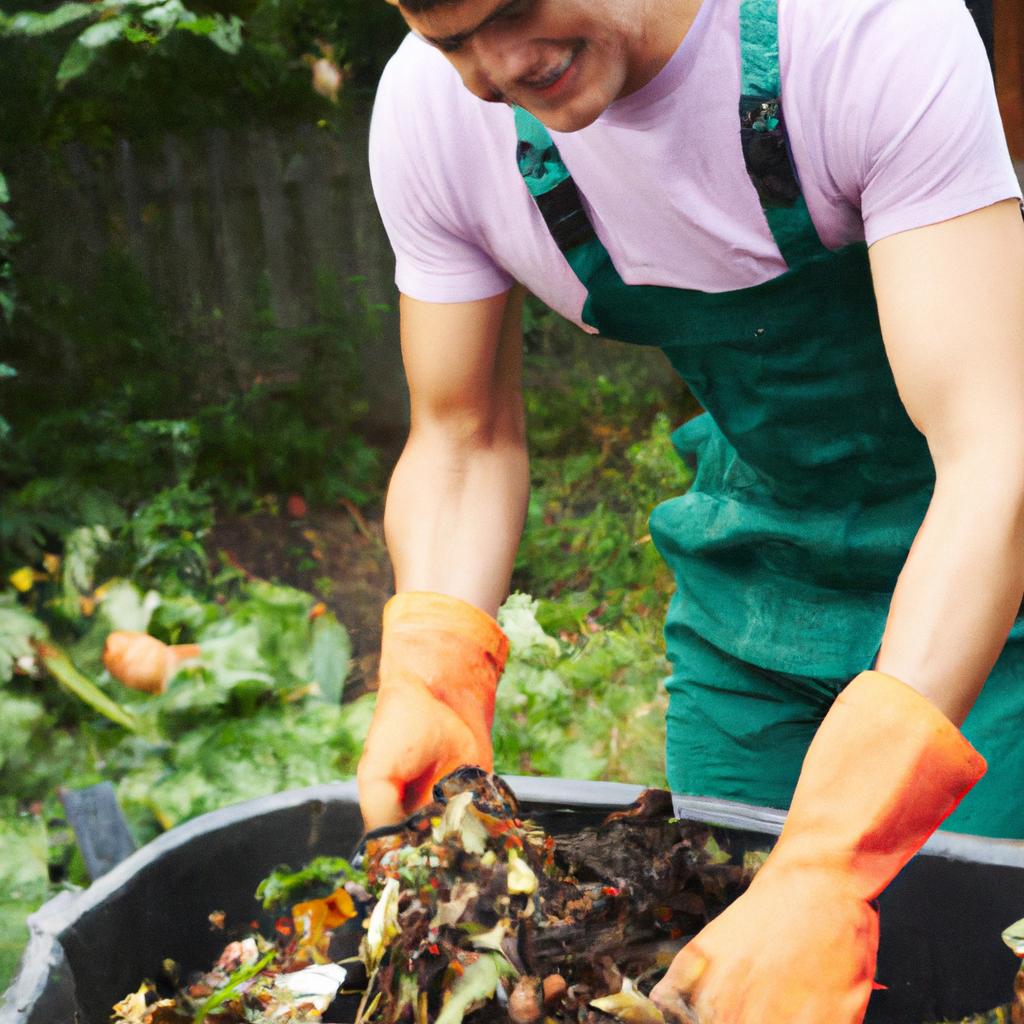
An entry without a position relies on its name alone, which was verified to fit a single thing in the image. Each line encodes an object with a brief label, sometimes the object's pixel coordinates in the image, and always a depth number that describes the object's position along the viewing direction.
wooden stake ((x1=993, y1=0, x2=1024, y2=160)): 2.67
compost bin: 1.35
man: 1.11
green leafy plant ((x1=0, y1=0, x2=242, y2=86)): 3.61
